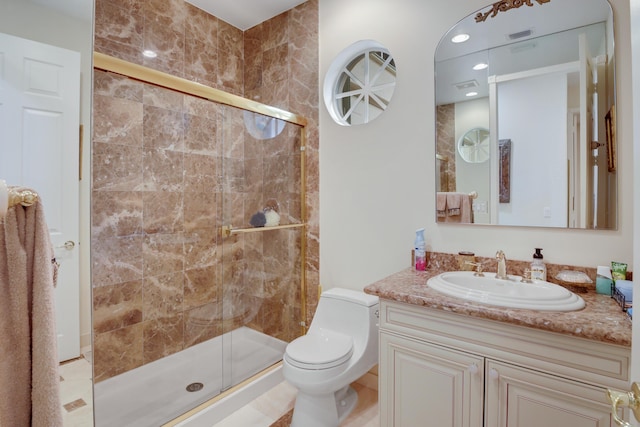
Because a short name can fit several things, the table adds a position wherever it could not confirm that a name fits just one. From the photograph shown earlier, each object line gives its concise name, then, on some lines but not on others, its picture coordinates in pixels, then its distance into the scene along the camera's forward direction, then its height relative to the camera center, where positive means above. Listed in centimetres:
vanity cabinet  101 -60
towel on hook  63 -23
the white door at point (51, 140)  80 +20
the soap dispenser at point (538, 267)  148 -26
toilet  165 -79
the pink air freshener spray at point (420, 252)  180 -22
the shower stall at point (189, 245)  196 -24
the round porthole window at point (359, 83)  224 +99
